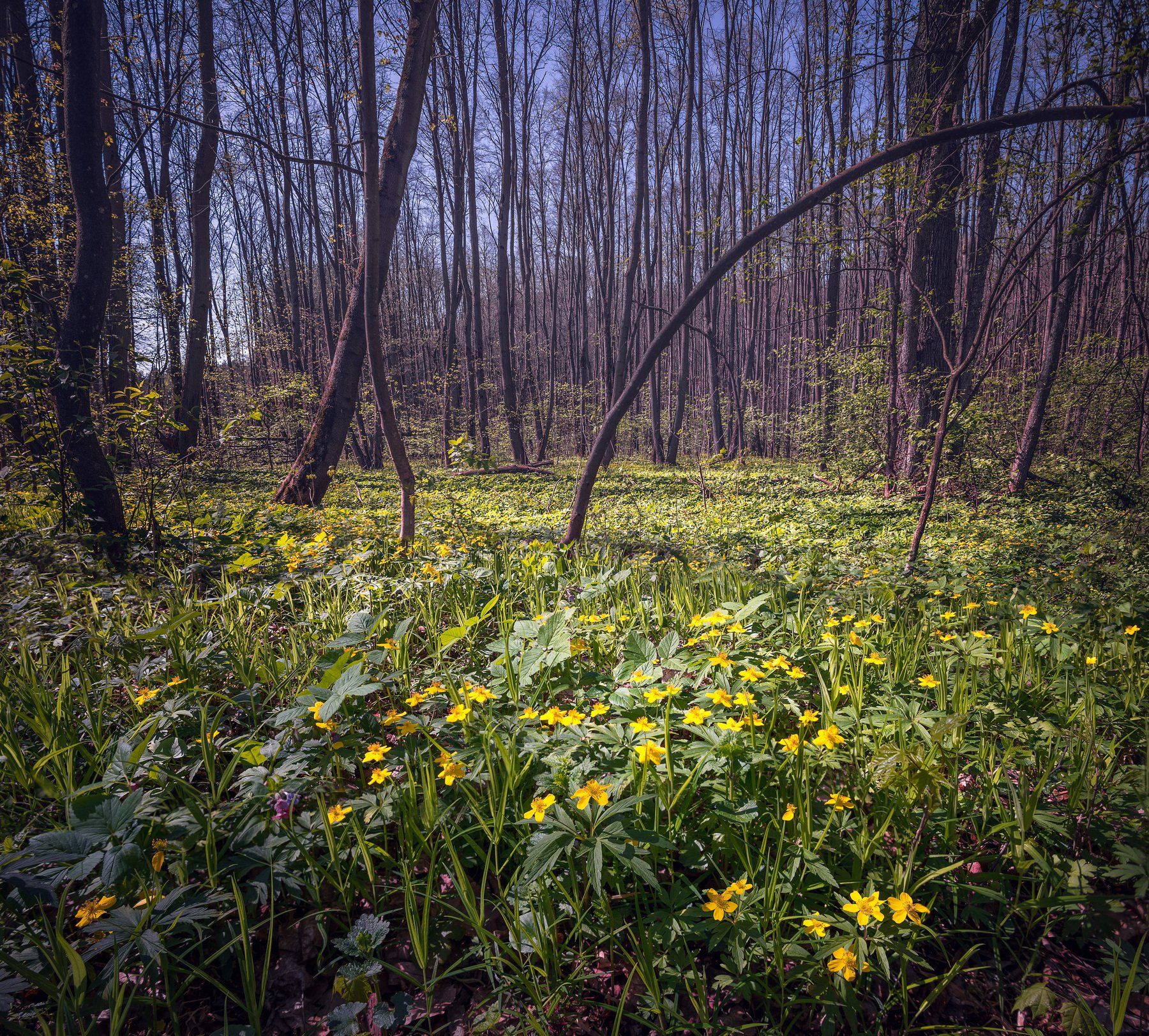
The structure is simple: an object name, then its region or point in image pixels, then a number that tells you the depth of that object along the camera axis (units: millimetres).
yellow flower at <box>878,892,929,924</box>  332
